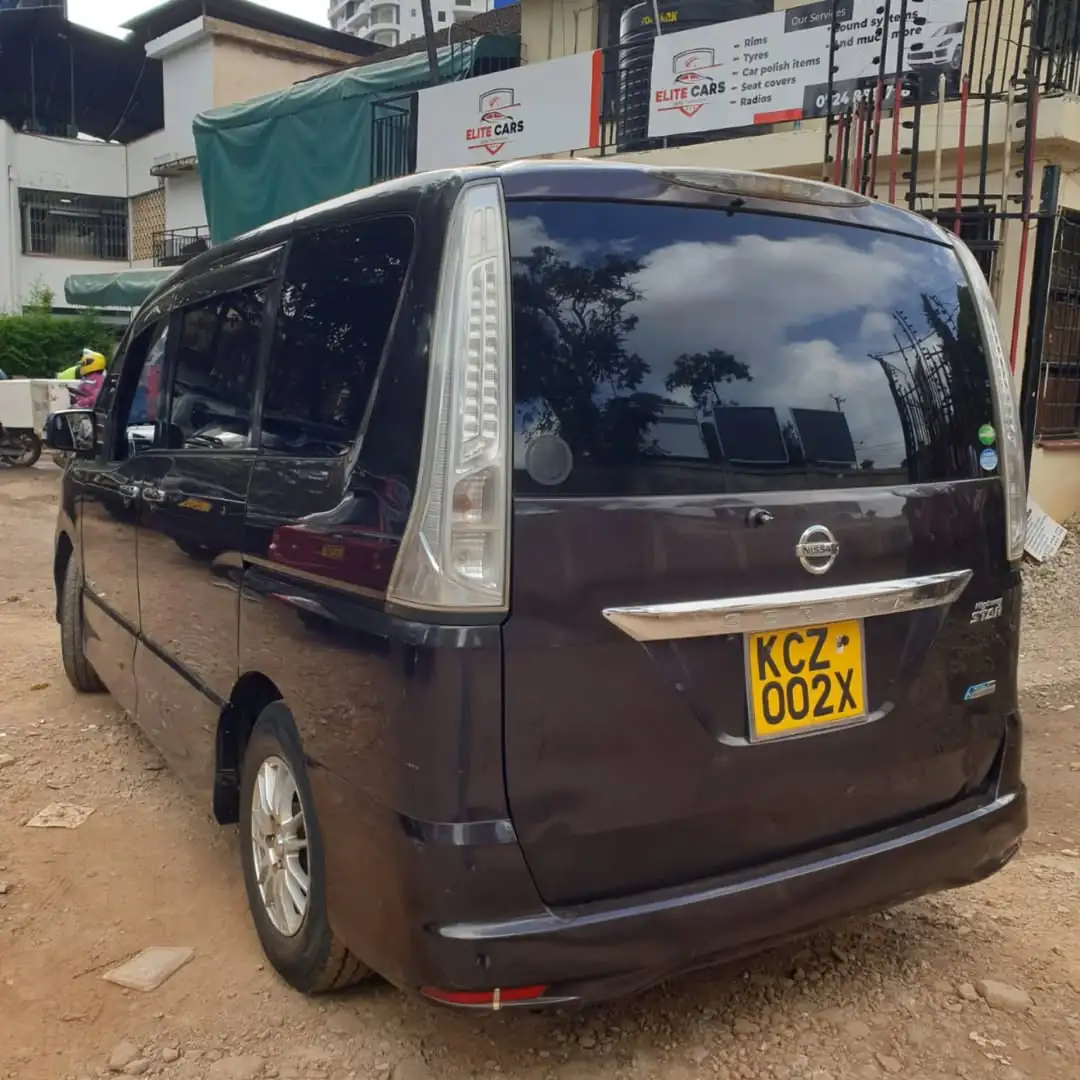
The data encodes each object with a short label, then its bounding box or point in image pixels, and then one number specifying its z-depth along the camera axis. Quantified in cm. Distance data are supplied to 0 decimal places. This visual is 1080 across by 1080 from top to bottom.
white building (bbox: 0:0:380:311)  2450
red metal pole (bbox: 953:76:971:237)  655
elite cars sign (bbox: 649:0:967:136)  741
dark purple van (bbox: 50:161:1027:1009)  196
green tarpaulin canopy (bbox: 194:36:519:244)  1224
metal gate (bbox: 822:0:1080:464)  663
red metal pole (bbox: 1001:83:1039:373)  647
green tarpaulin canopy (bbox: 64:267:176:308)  1809
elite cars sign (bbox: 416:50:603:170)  971
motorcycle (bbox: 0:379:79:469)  1350
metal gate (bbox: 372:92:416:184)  1183
